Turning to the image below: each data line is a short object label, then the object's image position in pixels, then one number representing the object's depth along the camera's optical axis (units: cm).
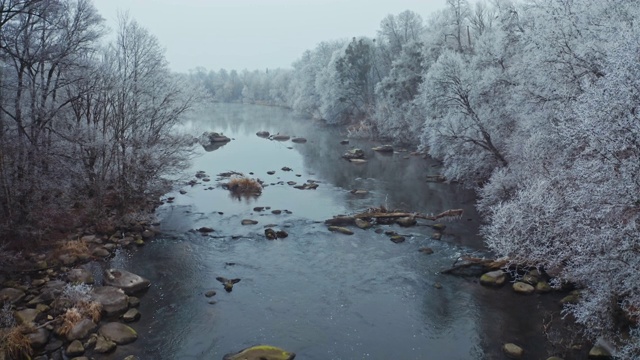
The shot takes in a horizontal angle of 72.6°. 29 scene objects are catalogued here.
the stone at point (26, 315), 1421
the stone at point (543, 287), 1641
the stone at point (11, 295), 1551
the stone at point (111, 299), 1559
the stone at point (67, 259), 1928
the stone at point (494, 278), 1728
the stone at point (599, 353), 1249
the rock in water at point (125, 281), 1719
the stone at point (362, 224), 2452
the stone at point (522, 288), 1650
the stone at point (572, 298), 1545
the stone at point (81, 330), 1389
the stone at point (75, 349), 1308
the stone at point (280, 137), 6100
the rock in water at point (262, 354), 1296
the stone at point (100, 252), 2045
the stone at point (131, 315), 1518
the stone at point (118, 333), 1388
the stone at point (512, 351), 1295
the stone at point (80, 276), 1736
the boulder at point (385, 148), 4806
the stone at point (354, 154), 4478
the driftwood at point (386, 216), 2534
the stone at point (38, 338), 1337
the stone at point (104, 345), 1329
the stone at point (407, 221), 2464
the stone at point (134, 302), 1619
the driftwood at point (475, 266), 1834
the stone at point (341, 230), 2375
